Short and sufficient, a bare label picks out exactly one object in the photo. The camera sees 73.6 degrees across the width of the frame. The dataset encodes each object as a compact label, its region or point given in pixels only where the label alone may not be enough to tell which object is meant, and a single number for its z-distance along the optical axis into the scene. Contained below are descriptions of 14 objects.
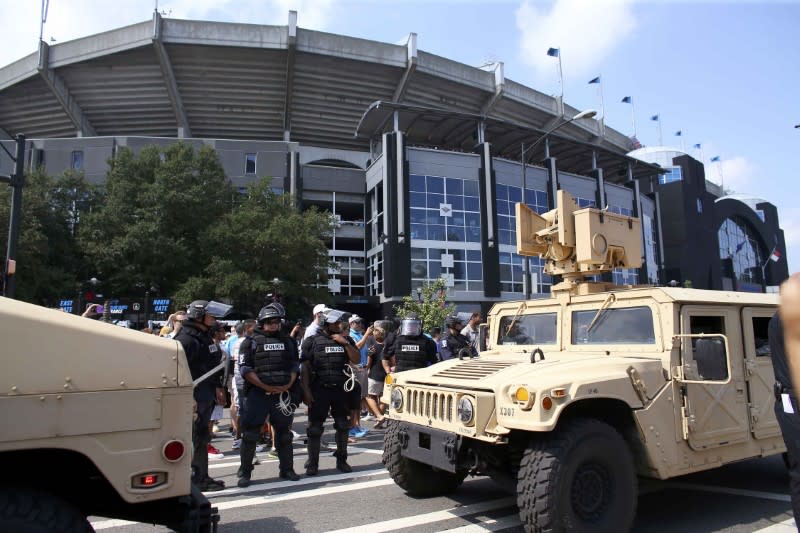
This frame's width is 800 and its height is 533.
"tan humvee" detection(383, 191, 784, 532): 3.66
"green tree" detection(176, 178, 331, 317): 26.88
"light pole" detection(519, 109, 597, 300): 17.35
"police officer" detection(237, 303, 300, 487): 5.65
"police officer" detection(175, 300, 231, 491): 5.39
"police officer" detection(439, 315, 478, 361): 8.80
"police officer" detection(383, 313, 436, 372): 7.63
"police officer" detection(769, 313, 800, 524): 2.89
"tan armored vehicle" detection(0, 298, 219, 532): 2.21
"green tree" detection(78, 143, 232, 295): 27.69
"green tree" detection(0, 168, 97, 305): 25.84
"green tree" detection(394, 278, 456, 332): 22.19
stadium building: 33.81
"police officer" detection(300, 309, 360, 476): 6.16
